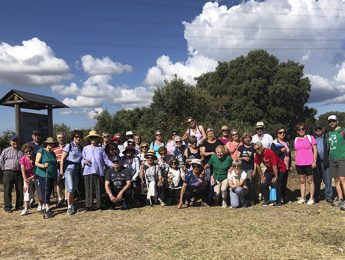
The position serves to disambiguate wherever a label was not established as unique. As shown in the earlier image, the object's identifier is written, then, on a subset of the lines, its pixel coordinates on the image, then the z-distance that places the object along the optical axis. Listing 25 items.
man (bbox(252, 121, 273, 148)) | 9.50
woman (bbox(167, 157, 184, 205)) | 9.34
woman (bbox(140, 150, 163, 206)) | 9.30
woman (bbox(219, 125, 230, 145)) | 9.94
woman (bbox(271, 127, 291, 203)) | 9.11
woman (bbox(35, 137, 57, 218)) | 8.45
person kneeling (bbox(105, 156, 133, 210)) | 9.02
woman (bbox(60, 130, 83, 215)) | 8.57
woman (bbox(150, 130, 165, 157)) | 10.21
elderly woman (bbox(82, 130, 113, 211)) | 8.81
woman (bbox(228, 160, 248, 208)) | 8.85
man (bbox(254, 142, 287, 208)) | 8.87
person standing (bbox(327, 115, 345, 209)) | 8.48
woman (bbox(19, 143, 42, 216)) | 8.63
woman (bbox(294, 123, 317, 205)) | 8.83
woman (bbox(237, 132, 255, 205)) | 9.21
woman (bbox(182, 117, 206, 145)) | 10.14
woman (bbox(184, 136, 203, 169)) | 9.60
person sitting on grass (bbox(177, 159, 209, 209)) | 9.12
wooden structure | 12.19
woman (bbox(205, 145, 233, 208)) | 9.13
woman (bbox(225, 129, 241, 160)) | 9.44
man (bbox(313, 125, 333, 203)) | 8.98
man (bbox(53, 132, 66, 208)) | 9.36
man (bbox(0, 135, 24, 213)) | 8.95
